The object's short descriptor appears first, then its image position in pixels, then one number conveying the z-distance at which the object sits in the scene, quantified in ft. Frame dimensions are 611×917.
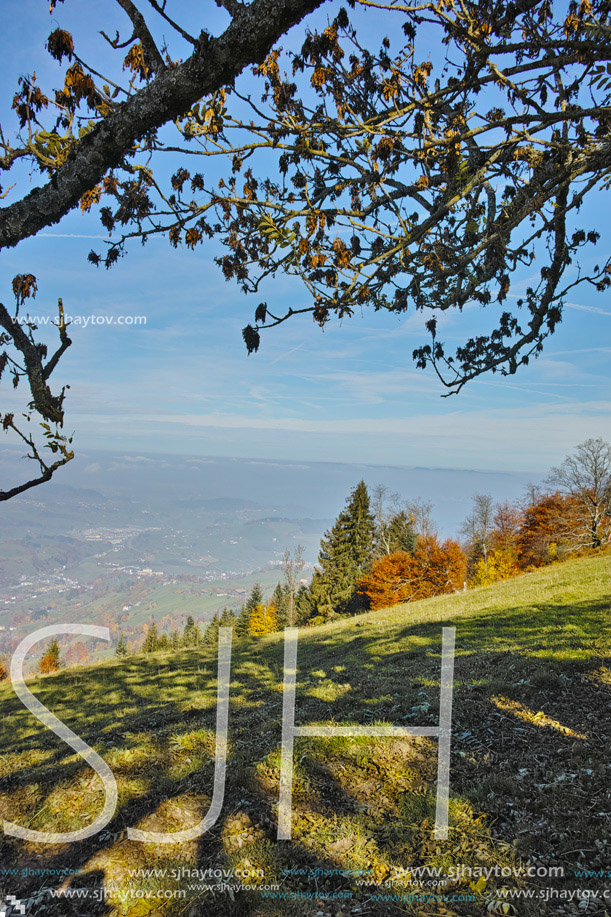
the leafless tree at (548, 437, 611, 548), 108.99
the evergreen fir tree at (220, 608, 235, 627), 160.76
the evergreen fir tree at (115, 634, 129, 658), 167.84
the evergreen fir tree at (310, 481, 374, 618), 136.15
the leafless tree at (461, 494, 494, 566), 161.72
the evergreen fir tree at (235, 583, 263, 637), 168.04
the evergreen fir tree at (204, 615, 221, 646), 150.16
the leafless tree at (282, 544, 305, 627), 141.08
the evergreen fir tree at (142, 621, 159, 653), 150.49
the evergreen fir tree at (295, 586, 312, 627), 142.10
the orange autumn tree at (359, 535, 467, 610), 126.72
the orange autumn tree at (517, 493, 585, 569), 118.11
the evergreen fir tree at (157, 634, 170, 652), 159.79
